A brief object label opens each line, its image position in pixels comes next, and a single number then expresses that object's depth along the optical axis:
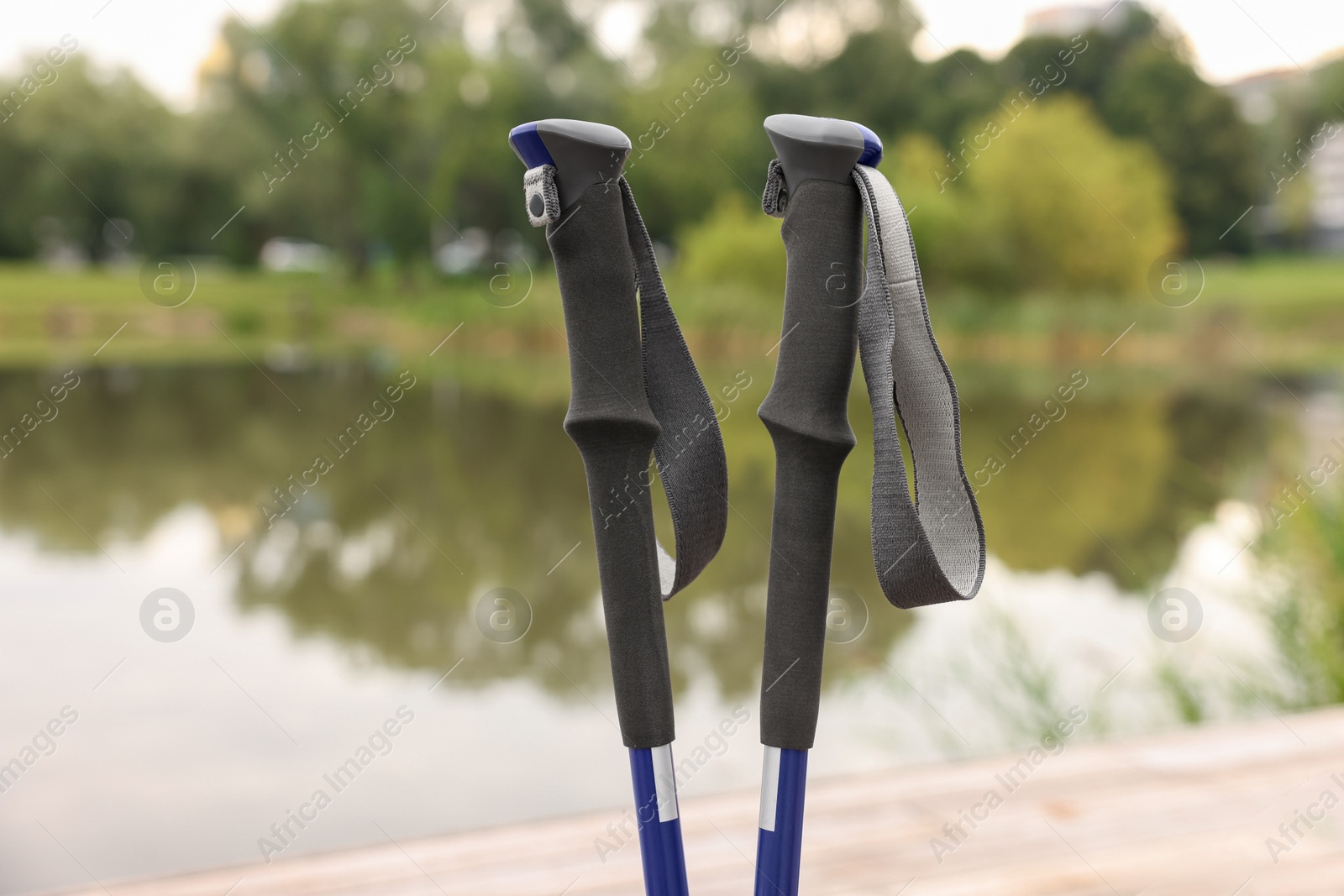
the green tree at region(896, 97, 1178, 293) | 14.93
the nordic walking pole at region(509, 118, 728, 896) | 0.60
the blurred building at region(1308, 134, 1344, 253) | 15.77
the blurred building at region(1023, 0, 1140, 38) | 17.92
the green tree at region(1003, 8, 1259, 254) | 18.09
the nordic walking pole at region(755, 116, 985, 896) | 0.60
